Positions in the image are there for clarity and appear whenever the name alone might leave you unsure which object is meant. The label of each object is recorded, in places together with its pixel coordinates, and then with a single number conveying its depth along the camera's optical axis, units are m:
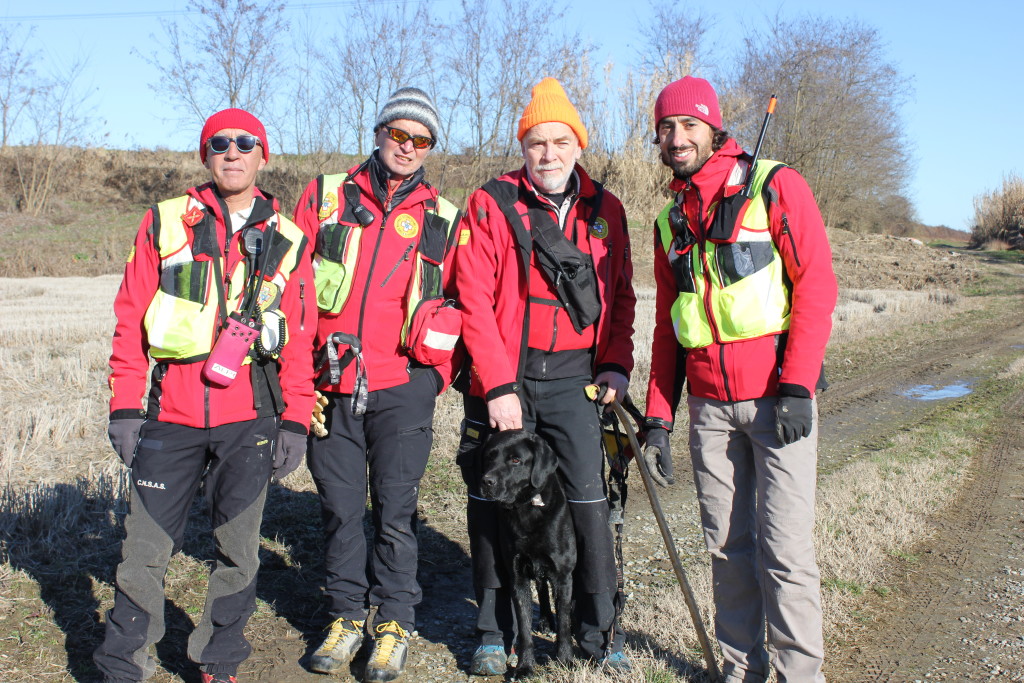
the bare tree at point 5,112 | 25.86
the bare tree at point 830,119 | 33.97
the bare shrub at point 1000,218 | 37.69
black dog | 3.27
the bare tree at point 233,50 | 22.44
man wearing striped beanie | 3.50
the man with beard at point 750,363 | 2.87
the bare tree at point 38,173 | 26.61
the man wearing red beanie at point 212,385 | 3.01
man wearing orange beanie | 3.35
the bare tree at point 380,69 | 21.92
